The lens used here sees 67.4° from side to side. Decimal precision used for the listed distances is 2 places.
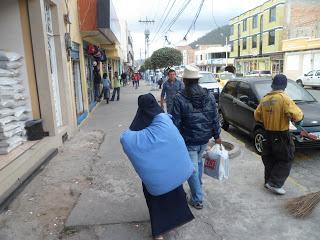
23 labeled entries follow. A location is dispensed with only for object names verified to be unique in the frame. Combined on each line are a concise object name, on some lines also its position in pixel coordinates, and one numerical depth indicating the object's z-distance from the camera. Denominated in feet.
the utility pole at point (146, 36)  131.64
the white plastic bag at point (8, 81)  12.80
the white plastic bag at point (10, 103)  12.53
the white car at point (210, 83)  36.40
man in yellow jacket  10.42
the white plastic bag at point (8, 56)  13.05
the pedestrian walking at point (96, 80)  36.22
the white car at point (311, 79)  59.15
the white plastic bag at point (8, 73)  12.87
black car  14.76
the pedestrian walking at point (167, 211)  7.92
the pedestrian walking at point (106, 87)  38.36
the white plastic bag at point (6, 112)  12.41
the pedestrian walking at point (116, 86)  42.29
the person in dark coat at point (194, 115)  9.11
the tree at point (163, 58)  111.27
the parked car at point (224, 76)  53.89
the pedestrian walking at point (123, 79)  74.76
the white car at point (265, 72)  81.08
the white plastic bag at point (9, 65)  13.12
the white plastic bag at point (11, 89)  12.70
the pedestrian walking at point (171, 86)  19.12
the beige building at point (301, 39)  81.03
